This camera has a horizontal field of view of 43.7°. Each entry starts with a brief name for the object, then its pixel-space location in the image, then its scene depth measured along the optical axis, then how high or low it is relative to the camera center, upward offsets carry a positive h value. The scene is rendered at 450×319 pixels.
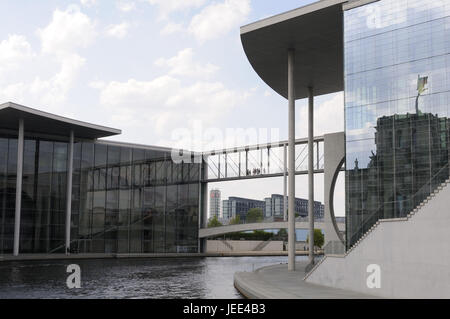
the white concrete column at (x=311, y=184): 37.22 +2.00
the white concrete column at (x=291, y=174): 32.09 +2.27
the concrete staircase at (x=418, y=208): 19.21 +0.23
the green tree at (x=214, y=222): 122.98 -1.94
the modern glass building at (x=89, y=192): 51.78 +2.20
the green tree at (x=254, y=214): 143.36 -0.11
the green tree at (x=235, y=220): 132.50 -1.61
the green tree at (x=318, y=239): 115.89 -5.19
